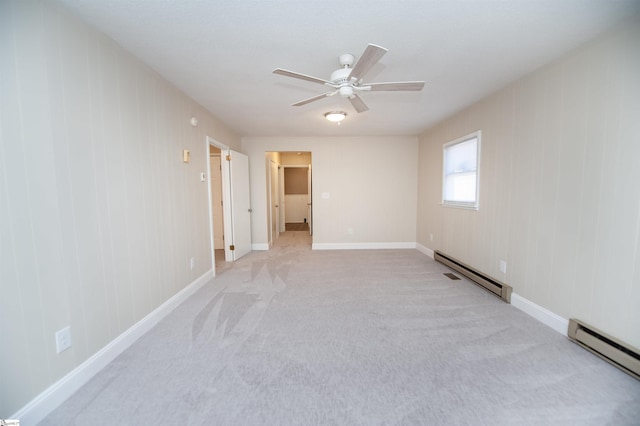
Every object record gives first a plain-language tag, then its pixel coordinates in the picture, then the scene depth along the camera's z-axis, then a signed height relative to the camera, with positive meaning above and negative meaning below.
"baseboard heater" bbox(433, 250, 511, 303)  2.74 -1.13
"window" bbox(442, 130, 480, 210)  3.41 +0.28
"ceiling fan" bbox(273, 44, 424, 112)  1.81 +0.89
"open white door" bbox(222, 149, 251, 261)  4.31 -0.23
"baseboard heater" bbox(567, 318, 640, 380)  1.63 -1.14
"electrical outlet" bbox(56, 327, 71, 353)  1.46 -0.89
